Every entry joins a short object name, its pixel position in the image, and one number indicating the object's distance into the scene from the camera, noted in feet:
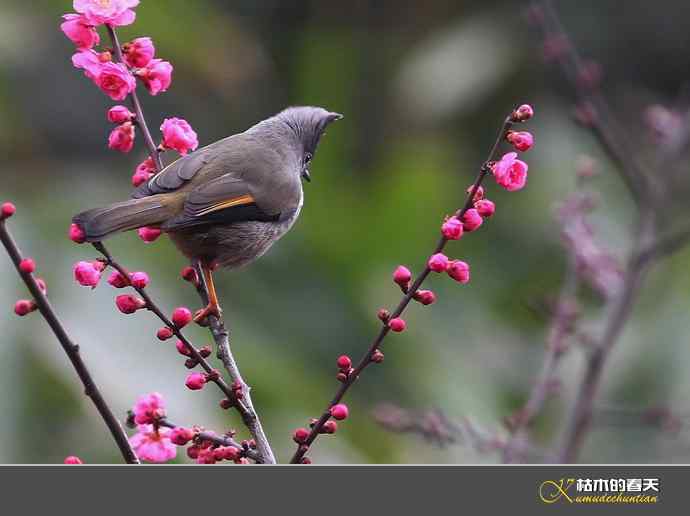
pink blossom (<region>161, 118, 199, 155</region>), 18.76
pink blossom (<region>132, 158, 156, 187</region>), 20.08
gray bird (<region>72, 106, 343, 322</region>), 20.29
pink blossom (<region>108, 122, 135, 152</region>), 18.06
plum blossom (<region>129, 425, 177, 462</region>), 16.14
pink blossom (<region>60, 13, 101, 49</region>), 17.38
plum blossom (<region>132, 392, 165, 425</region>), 15.23
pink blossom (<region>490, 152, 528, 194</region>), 15.64
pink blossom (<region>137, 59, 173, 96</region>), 18.11
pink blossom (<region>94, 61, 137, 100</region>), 17.26
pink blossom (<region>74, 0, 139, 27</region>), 17.04
